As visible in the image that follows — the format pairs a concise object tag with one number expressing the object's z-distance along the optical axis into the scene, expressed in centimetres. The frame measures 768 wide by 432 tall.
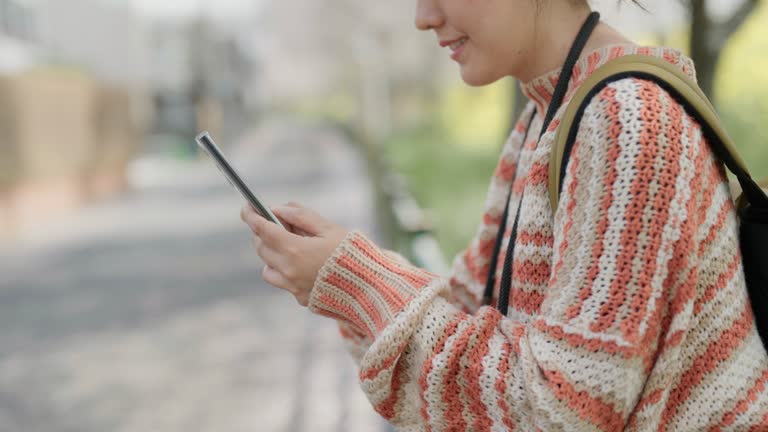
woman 94
